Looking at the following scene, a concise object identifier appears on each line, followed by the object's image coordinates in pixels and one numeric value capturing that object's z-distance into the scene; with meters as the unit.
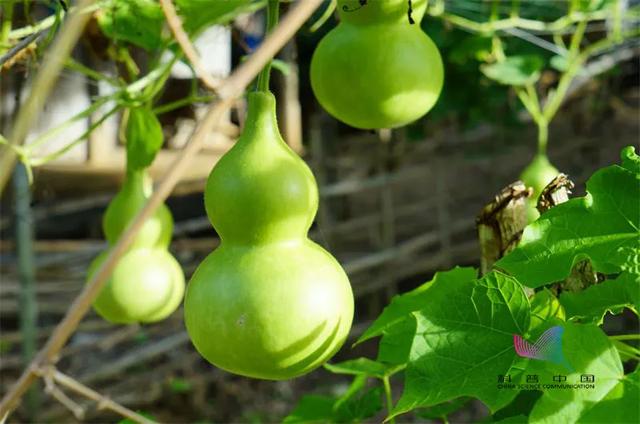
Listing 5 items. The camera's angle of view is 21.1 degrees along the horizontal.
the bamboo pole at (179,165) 0.74
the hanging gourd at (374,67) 1.26
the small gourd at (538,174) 1.92
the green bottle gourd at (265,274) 1.07
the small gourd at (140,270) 1.49
